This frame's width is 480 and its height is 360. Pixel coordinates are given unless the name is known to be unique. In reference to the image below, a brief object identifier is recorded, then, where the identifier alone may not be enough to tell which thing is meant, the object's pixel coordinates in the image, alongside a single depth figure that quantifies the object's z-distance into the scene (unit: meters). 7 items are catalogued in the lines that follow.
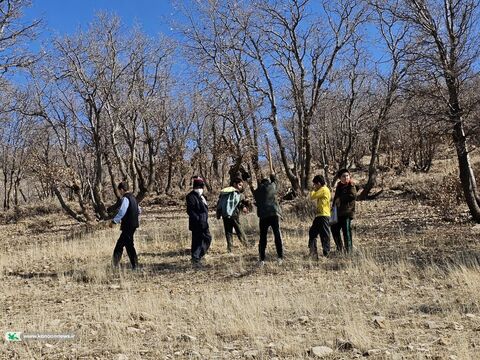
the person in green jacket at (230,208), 10.45
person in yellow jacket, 9.12
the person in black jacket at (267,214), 8.84
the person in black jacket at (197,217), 9.40
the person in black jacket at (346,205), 9.20
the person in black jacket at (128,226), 9.24
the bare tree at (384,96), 13.90
